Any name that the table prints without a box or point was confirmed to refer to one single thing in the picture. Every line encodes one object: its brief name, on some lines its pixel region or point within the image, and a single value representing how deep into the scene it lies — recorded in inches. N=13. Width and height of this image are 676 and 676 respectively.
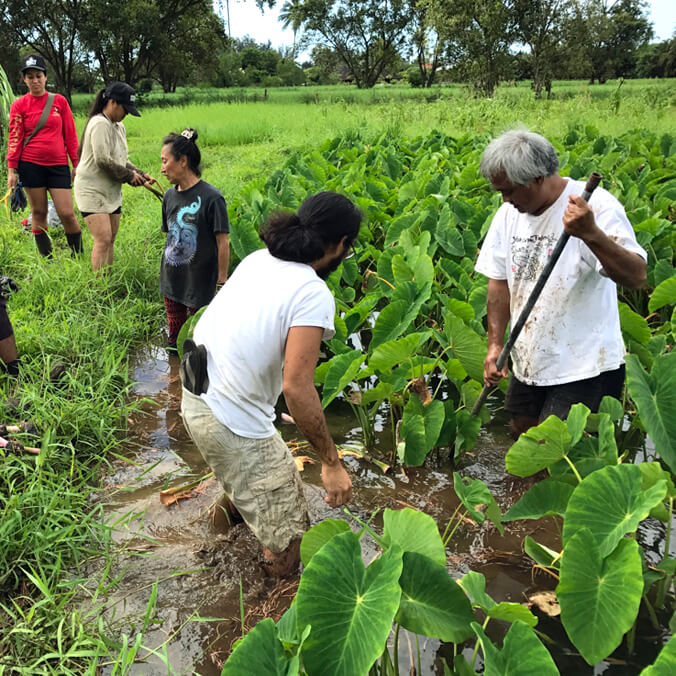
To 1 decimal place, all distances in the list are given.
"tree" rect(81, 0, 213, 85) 816.3
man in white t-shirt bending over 70.2
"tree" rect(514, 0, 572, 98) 936.3
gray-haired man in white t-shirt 79.4
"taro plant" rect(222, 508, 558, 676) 50.5
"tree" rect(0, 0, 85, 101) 806.5
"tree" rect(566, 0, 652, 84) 1387.8
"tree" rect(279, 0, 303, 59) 1584.6
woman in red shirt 178.1
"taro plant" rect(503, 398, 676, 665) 55.7
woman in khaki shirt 161.0
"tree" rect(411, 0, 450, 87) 898.1
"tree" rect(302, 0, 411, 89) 1541.6
